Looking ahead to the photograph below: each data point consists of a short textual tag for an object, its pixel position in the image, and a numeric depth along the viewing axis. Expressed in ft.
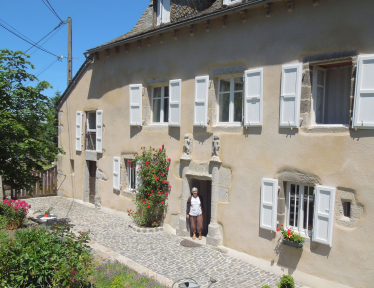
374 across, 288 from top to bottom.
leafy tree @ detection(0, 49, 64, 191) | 24.17
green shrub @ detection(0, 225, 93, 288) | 14.24
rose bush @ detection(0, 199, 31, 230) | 25.22
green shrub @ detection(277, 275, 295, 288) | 14.87
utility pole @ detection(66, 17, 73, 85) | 50.26
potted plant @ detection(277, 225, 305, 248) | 19.37
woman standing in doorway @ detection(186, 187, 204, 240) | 26.27
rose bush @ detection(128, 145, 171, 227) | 28.45
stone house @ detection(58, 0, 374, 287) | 17.76
